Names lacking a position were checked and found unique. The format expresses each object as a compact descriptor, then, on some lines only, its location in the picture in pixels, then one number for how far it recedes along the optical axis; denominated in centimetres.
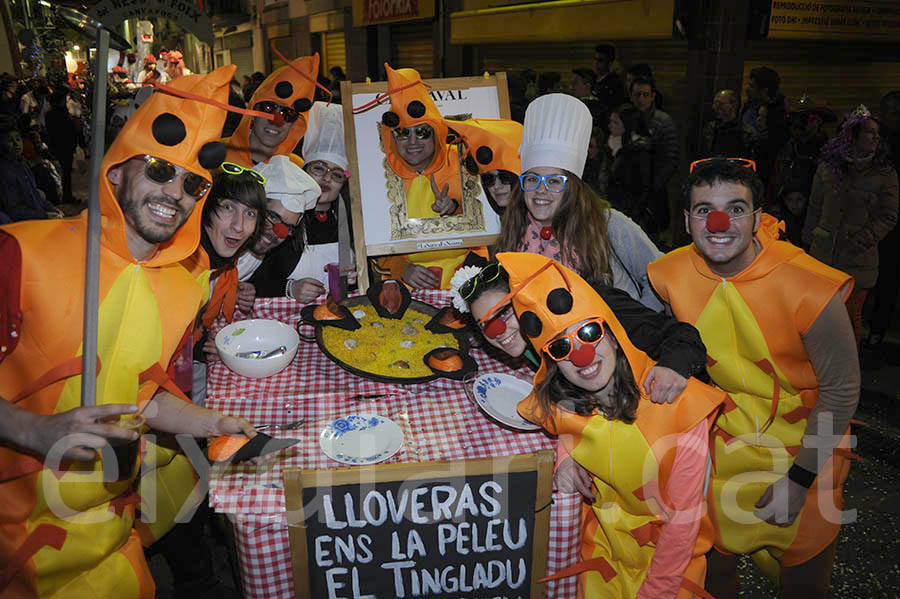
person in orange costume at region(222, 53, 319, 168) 400
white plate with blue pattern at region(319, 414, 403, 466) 198
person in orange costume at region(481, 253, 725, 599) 192
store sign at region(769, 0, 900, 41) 805
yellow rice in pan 254
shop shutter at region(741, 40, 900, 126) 904
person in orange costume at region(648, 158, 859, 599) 215
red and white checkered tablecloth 181
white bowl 248
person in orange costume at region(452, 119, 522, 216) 330
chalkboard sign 178
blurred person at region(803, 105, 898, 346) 492
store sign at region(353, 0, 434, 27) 1381
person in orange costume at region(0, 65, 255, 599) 185
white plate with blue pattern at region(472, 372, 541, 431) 217
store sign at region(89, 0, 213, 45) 494
